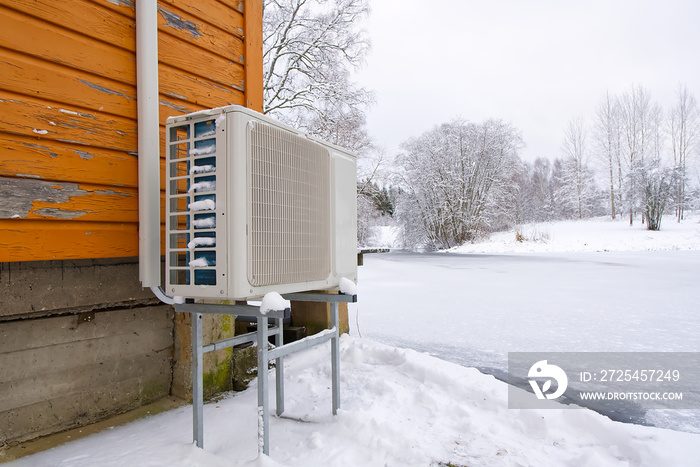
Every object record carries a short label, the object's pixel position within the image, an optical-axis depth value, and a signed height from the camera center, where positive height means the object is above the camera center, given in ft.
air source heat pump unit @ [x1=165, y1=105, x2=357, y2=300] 4.25 +0.37
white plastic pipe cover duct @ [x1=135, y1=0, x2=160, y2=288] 5.74 +1.52
